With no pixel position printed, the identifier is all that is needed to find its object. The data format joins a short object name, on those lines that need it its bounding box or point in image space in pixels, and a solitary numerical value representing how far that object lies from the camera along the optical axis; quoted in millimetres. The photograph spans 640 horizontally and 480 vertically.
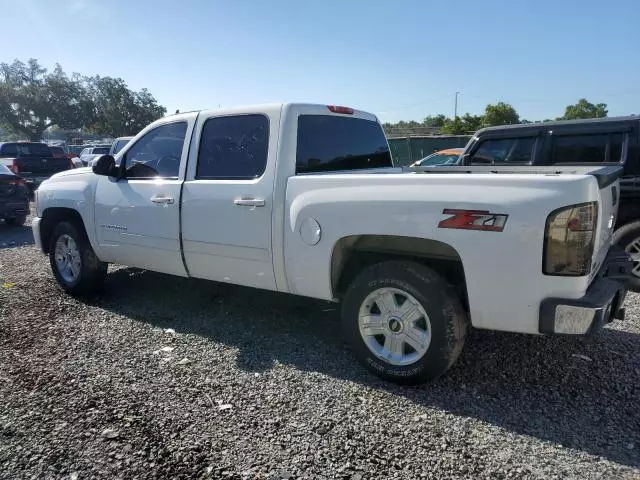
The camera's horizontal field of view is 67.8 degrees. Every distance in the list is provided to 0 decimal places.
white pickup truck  2662
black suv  5297
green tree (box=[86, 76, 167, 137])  55688
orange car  13227
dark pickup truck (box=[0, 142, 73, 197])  14164
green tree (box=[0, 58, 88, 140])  49375
